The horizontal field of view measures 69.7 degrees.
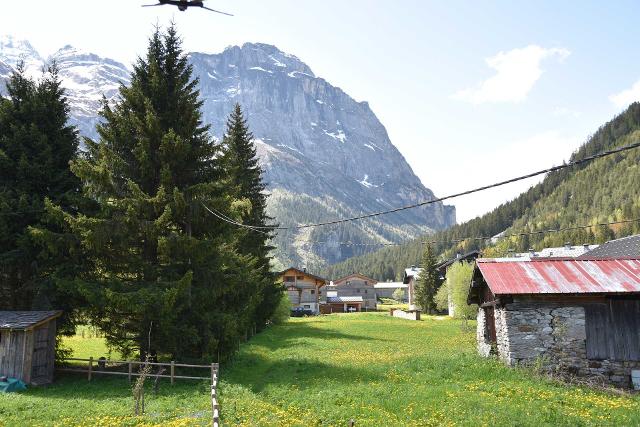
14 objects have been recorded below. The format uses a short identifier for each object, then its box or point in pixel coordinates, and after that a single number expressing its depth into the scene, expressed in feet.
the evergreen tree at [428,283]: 249.75
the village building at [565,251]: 227.81
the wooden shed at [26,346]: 62.28
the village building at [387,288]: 549.54
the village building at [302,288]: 278.87
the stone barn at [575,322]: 60.29
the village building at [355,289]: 435.12
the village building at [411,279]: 337.23
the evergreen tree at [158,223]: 65.98
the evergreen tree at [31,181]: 72.08
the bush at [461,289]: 171.83
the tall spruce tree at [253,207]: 126.82
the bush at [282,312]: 172.24
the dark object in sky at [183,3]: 21.61
